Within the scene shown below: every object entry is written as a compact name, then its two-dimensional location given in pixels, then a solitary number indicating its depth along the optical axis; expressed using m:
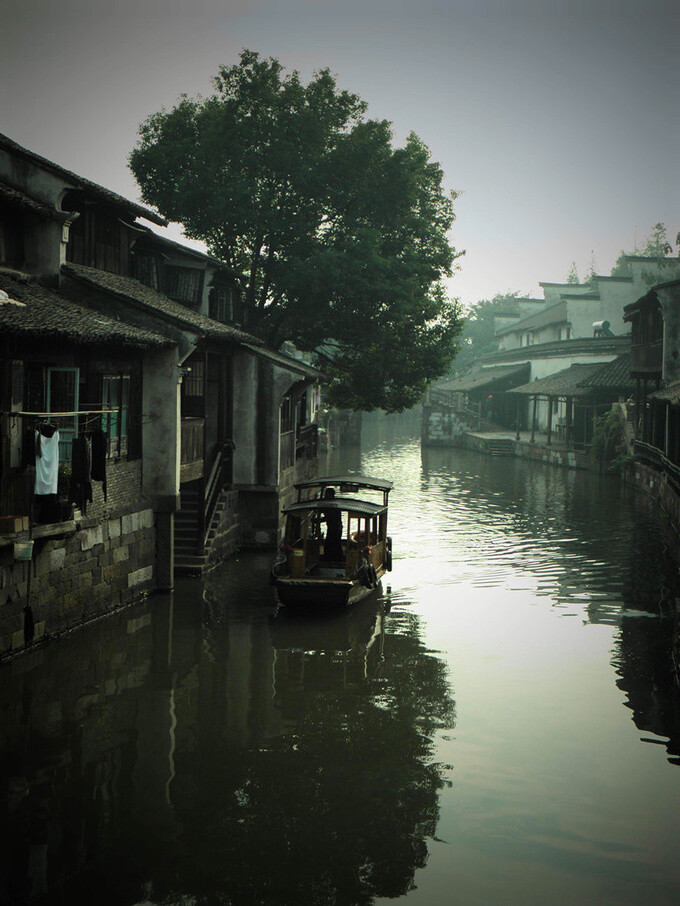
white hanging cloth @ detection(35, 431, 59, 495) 14.59
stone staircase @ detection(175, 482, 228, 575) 21.39
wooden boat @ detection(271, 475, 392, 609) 18.16
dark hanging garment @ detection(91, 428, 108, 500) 15.88
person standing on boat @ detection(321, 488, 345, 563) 19.55
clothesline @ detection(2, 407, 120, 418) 14.19
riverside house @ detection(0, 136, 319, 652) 14.66
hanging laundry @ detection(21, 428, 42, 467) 14.55
